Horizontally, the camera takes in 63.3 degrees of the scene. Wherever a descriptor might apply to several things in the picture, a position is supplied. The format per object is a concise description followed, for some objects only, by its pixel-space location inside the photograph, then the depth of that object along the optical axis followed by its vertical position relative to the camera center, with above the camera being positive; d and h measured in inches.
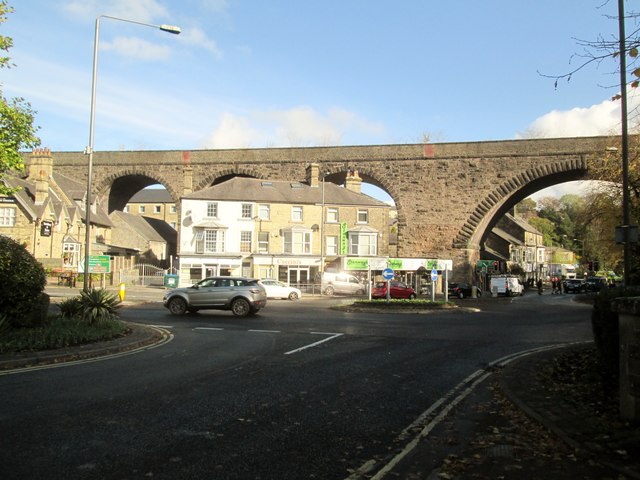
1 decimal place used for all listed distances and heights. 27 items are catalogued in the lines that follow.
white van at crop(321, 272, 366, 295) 1668.3 -61.5
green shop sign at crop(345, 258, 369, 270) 1741.9 +6.3
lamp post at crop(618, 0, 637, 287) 587.3 +100.7
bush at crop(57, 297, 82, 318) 546.6 -46.6
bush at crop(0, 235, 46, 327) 444.1 -16.4
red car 1485.0 -74.5
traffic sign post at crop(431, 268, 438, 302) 1171.9 -20.1
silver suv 818.2 -49.5
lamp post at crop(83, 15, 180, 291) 680.4 +211.1
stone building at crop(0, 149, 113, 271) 1678.2 +160.1
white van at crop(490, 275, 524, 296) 1855.3 -67.3
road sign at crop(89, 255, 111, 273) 1309.1 +2.7
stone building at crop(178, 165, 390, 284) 1840.6 +120.1
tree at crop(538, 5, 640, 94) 217.1 +92.9
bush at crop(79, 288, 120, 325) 531.5 -43.0
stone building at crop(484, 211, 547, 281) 2990.7 +121.0
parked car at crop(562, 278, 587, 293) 2271.4 -85.5
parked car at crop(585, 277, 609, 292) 2262.6 -76.3
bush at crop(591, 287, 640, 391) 298.5 -39.6
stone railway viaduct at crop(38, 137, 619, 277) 1821.9 +360.5
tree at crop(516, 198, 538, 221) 4901.1 +567.4
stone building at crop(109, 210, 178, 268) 2304.4 +117.8
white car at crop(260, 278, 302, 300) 1398.9 -66.6
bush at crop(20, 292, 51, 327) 462.3 -44.8
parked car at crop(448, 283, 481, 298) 1704.0 -78.1
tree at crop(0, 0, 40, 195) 820.6 +222.6
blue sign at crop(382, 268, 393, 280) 1057.3 -14.4
